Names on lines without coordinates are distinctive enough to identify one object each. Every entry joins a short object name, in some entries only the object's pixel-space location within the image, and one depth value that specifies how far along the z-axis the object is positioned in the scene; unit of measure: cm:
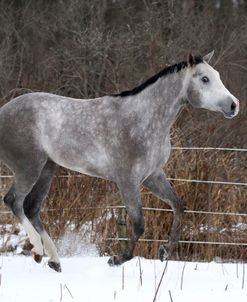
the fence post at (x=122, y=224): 1246
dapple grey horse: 905
